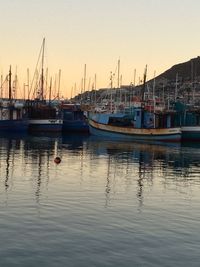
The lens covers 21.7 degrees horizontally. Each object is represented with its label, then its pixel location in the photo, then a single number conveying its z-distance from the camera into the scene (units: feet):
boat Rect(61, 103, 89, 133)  351.25
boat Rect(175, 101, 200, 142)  295.69
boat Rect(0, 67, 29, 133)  317.01
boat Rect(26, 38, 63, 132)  338.75
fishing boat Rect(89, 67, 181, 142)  284.16
